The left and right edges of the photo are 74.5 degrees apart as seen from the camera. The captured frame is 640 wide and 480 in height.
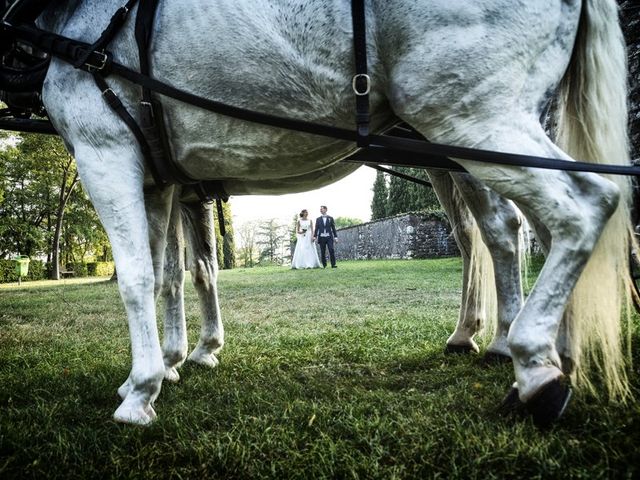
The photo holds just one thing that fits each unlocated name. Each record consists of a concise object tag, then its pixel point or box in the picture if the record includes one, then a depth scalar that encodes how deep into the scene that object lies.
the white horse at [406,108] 1.52
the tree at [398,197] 34.19
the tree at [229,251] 38.78
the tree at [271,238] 64.31
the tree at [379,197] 38.25
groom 15.85
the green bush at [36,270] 25.53
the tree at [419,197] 30.63
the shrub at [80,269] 29.96
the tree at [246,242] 53.53
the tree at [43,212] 19.59
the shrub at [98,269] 31.31
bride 16.79
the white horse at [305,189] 2.51
